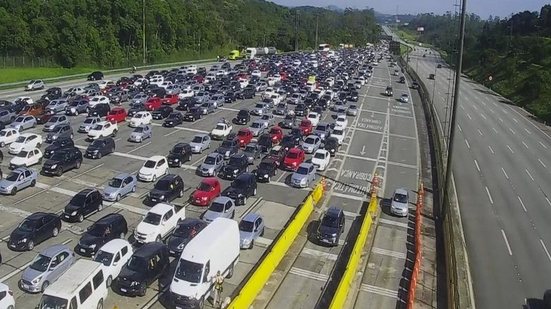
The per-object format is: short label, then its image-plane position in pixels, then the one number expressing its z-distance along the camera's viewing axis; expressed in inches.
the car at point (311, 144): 1738.3
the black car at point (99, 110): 2021.4
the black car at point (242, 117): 2124.8
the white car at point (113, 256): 847.3
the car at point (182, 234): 958.4
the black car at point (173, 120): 2014.0
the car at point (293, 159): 1557.6
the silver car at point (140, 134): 1763.0
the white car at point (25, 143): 1529.3
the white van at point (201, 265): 783.7
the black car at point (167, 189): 1220.3
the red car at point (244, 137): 1755.7
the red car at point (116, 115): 1969.7
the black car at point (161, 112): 2132.1
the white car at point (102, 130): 1743.4
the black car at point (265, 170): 1441.9
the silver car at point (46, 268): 822.5
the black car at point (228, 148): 1577.3
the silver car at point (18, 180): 1228.5
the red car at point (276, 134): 1802.4
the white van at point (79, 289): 705.6
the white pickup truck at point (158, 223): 1003.0
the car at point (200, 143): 1662.2
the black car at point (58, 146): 1494.2
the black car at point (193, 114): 2134.6
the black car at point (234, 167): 1434.5
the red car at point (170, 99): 2427.2
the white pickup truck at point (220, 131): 1868.8
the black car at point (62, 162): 1368.1
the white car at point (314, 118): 2155.3
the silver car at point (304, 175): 1416.1
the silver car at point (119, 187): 1224.2
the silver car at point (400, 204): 1255.5
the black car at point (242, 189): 1254.3
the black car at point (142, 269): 819.1
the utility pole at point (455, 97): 1126.4
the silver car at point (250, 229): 1013.8
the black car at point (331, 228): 1056.2
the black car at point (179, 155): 1520.7
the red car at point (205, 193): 1230.9
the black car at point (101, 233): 951.6
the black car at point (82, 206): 1098.7
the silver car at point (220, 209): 1100.5
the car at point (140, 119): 1962.4
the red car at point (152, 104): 2230.6
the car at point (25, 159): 1419.8
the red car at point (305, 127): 1974.2
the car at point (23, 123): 1785.2
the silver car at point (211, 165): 1448.1
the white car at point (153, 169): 1374.3
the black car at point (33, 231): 965.2
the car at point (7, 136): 1614.3
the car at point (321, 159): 1574.8
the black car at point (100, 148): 1549.0
